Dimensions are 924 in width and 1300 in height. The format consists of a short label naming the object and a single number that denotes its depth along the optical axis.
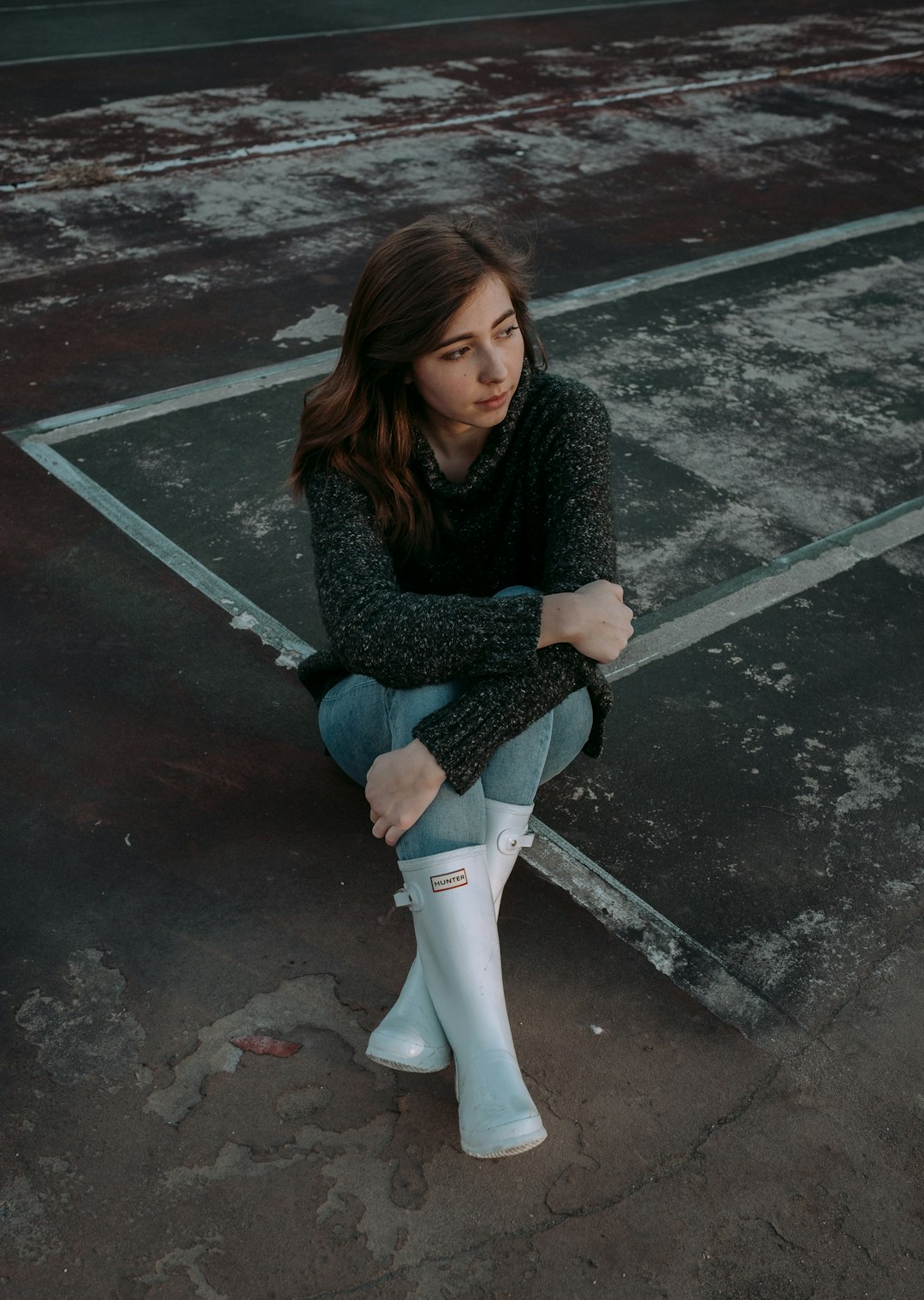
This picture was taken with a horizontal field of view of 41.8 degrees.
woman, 2.12
